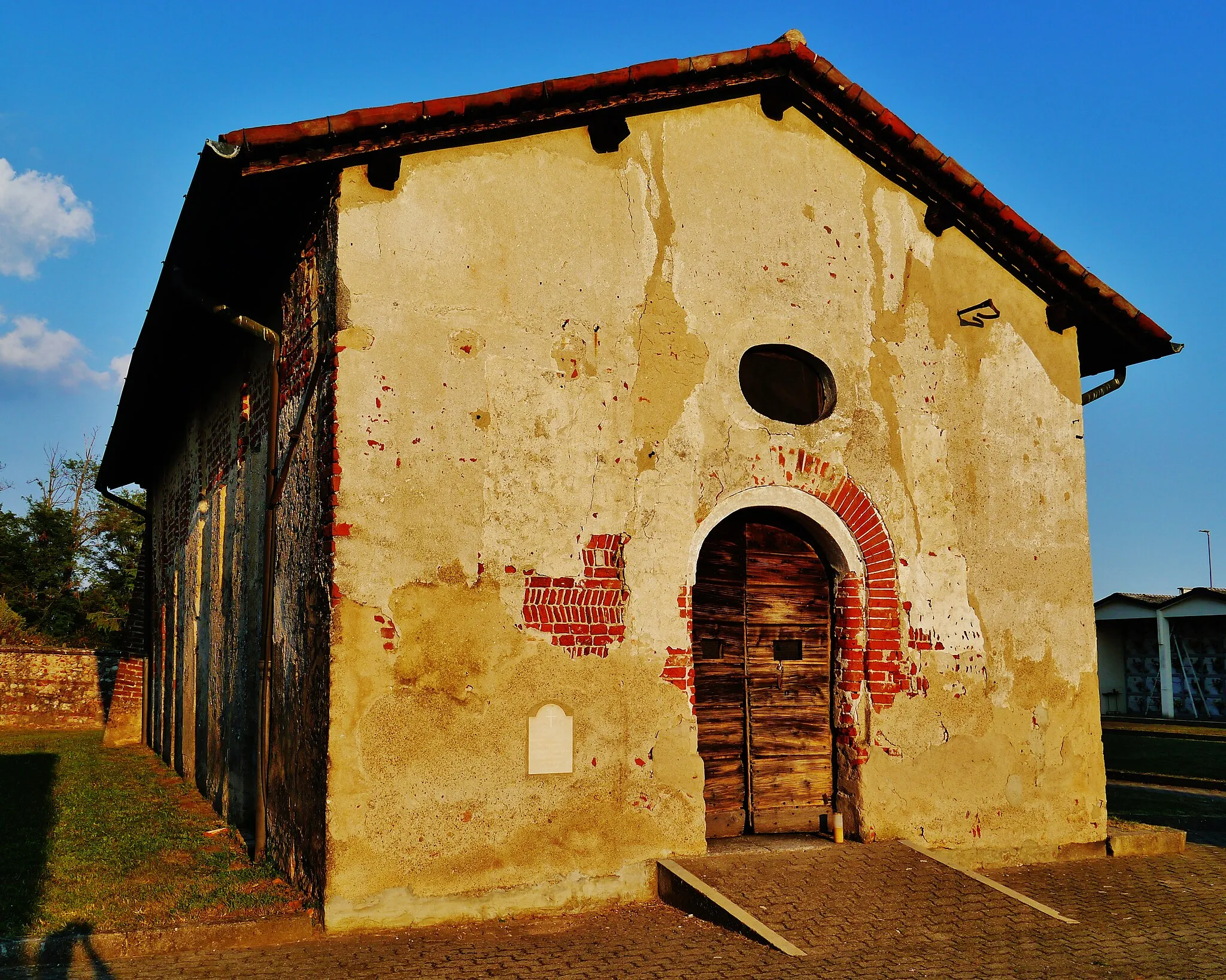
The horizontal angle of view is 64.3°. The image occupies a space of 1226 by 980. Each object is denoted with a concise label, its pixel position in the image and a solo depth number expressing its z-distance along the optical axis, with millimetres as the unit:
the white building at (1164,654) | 24469
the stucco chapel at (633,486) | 5668
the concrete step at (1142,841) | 7559
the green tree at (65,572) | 32125
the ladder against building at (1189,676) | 24734
